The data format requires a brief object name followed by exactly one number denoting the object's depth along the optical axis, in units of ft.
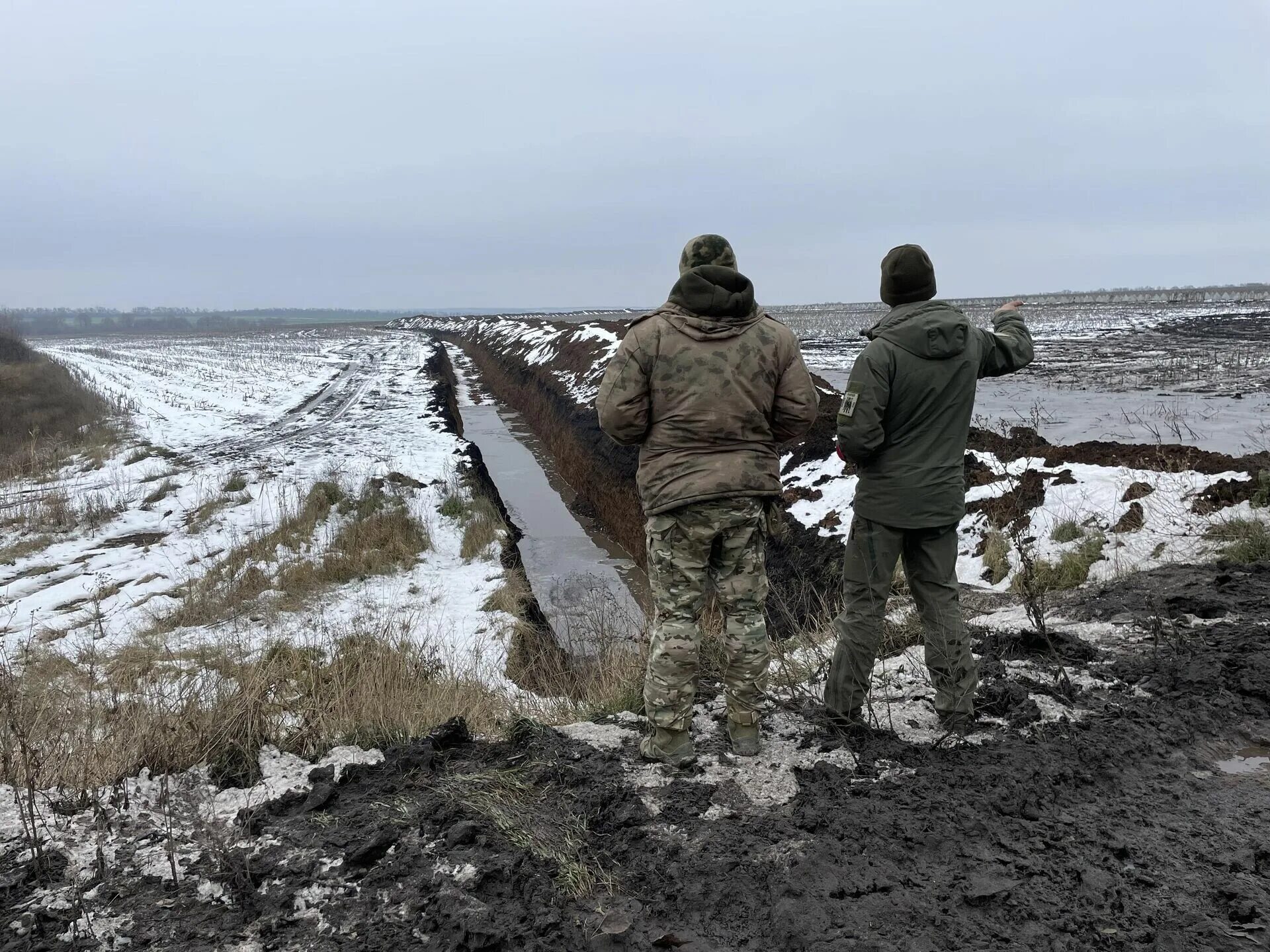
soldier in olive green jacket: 9.51
